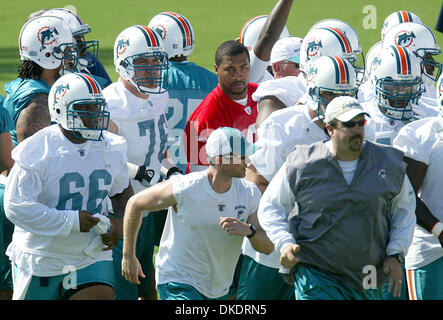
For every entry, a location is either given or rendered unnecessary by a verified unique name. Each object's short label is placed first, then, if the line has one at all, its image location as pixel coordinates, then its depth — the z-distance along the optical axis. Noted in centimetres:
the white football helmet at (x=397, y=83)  1344
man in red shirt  1513
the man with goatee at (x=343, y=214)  1103
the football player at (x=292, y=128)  1303
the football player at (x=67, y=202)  1202
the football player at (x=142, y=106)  1505
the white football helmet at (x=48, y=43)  1555
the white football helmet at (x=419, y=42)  1709
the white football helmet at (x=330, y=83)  1303
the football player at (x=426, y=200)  1241
